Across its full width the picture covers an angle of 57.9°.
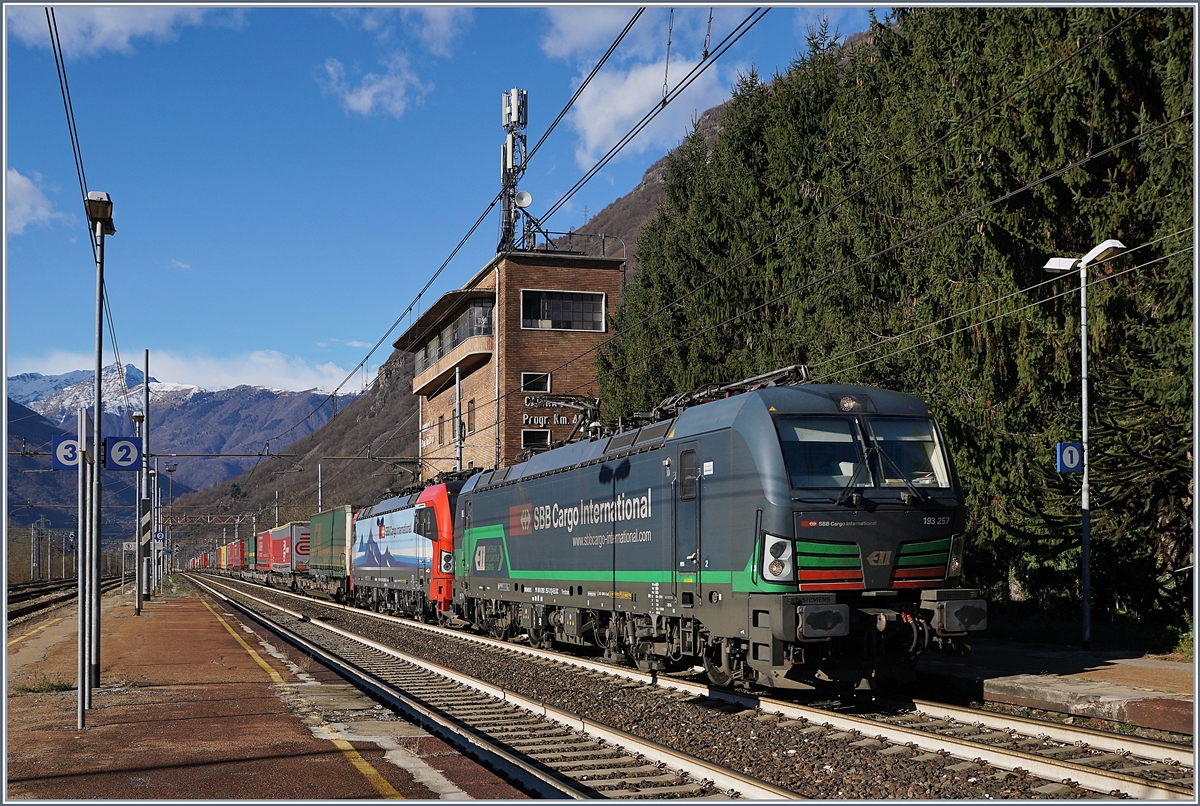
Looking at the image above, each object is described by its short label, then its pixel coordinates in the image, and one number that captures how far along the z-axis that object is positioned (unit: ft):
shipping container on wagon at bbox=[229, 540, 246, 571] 316.52
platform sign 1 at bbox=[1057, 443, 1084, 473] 53.11
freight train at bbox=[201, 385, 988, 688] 39.47
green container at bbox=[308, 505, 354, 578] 146.72
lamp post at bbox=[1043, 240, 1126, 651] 51.44
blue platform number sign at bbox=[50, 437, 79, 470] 48.85
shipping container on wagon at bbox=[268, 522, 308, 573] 189.26
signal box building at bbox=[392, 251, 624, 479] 155.94
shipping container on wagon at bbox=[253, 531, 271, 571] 238.48
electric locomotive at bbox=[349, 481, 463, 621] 91.91
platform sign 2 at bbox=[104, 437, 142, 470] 53.52
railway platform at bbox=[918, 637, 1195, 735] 35.64
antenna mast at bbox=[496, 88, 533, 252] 149.89
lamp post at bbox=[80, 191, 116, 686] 45.62
